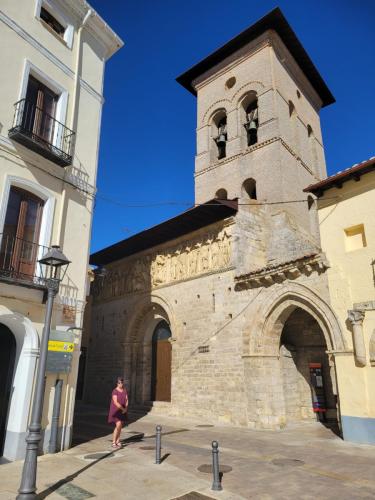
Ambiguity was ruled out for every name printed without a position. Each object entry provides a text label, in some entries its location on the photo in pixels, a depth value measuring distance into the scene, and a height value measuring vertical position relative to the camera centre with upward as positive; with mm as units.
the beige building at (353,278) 9859 +2578
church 13195 +3902
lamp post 5108 -542
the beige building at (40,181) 8070 +4395
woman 8930 -923
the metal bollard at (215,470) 5922 -1470
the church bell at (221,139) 22953 +13529
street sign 8328 +416
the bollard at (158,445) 7370 -1381
